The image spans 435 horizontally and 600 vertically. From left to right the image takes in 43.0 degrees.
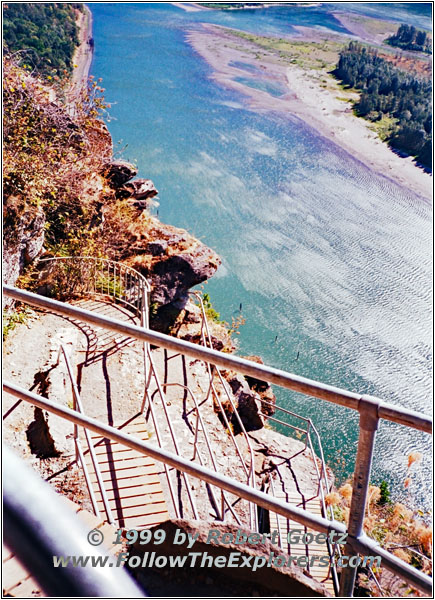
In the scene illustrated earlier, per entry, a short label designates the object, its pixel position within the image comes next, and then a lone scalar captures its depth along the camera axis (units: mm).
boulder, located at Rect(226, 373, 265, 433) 9164
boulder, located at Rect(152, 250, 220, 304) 9203
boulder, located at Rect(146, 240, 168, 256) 9562
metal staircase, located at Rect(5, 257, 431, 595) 1144
